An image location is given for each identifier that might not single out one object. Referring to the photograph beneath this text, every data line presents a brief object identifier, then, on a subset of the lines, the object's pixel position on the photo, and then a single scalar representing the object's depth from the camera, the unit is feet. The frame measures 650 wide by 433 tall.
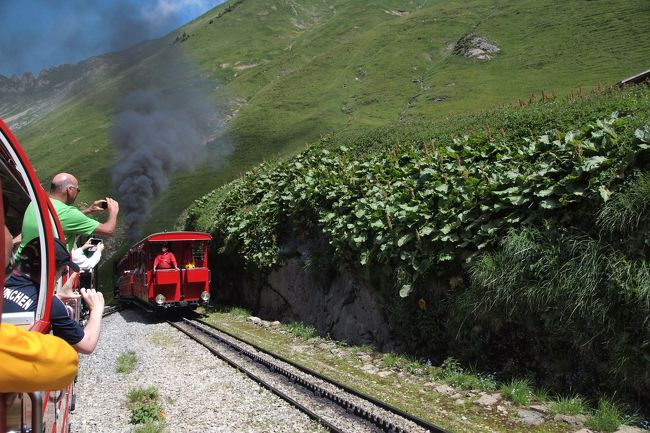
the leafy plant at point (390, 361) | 30.32
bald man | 14.42
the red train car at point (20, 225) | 7.48
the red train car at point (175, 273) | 55.26
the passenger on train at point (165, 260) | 56.08
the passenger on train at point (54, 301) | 9.44
